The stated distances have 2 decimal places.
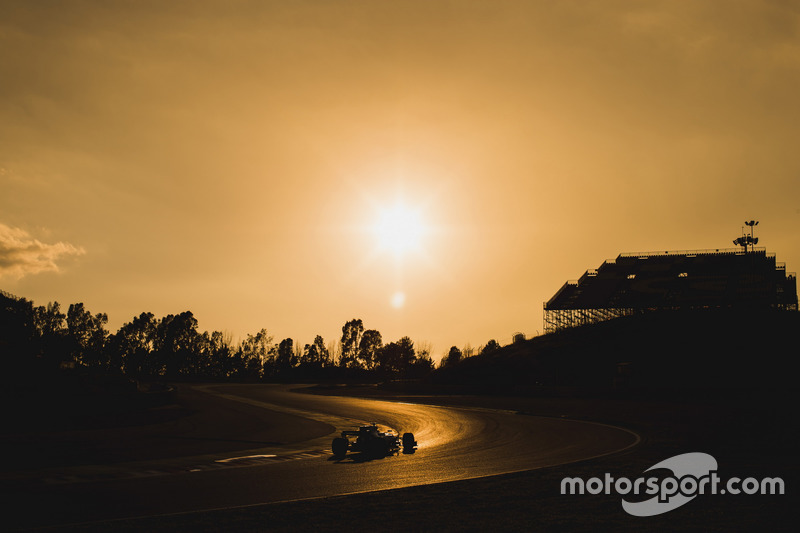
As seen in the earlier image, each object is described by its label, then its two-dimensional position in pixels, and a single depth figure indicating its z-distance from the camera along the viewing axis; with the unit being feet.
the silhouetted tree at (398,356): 630.62
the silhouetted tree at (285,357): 626.23
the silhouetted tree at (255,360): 618.85
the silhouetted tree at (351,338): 623.36
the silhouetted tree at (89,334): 560.20
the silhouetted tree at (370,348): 627.87
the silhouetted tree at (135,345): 572.51
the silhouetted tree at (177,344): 575.38
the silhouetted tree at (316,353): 635.25
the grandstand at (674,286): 268.41
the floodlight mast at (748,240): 311.06
